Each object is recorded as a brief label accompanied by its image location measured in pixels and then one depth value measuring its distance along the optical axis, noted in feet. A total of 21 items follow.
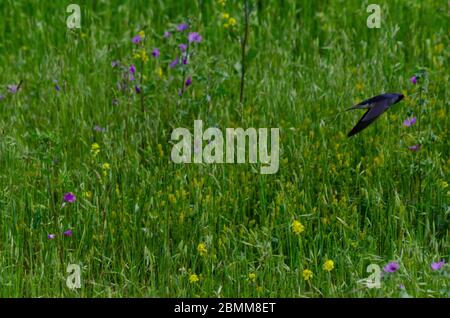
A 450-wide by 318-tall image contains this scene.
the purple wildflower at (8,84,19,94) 35.85
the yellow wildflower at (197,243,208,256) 26.20
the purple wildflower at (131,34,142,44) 35.45
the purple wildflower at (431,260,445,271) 24.41
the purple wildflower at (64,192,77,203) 28.07
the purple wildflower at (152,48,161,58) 35.99
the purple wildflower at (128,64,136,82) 35.42
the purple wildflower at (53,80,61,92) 35.55
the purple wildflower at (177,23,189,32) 35.58
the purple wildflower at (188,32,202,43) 35.50
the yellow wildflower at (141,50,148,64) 34.63
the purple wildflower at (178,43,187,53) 35.19
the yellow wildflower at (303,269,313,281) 25.17
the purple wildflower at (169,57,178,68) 35.95
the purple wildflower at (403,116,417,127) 30.91
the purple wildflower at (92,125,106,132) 32.99
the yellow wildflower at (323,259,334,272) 25.12
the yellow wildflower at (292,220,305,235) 26.27
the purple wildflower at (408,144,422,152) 29.71
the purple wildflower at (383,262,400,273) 23.98
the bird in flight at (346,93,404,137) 27.58
